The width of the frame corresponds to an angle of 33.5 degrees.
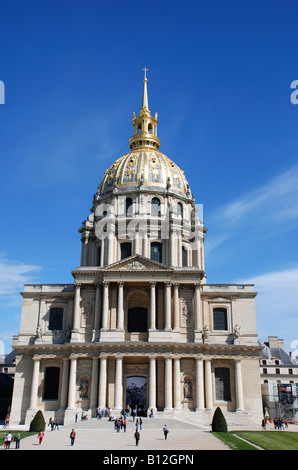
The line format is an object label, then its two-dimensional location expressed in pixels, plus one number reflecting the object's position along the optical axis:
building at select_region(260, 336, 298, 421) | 58.50
